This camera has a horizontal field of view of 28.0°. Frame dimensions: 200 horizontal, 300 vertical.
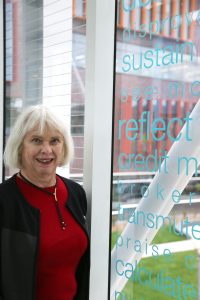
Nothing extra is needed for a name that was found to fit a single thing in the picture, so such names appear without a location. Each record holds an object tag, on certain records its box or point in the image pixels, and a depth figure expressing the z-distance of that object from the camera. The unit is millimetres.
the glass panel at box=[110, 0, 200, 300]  1375
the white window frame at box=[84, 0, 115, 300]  1753
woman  1599
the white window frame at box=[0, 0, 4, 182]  2674
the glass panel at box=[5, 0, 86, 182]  1956
